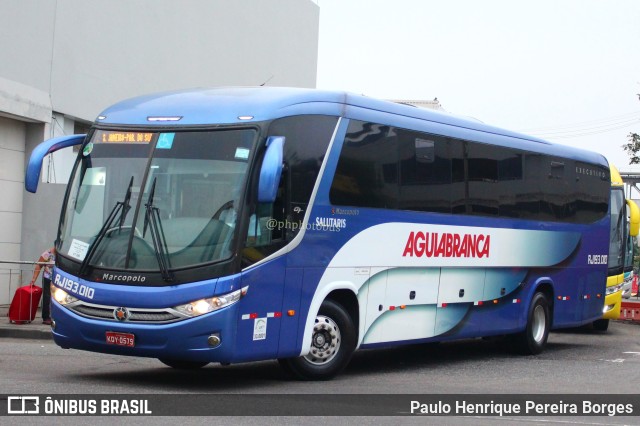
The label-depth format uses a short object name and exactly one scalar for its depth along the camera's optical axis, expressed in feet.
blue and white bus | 36.60
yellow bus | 76.33
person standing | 62.90
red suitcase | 63.46
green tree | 132.87
